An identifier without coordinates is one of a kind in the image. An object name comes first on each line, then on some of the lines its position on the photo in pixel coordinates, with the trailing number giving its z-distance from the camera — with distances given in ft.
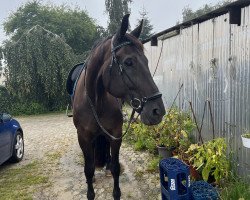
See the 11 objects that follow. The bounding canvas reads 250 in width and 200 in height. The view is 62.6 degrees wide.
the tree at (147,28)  67.45
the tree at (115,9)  64.54
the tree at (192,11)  85.76
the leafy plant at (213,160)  9.52
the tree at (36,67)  35.94
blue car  13.13
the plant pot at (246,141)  8.07
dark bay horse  6.47
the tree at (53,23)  53.39
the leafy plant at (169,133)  13.04
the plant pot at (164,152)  13.20
